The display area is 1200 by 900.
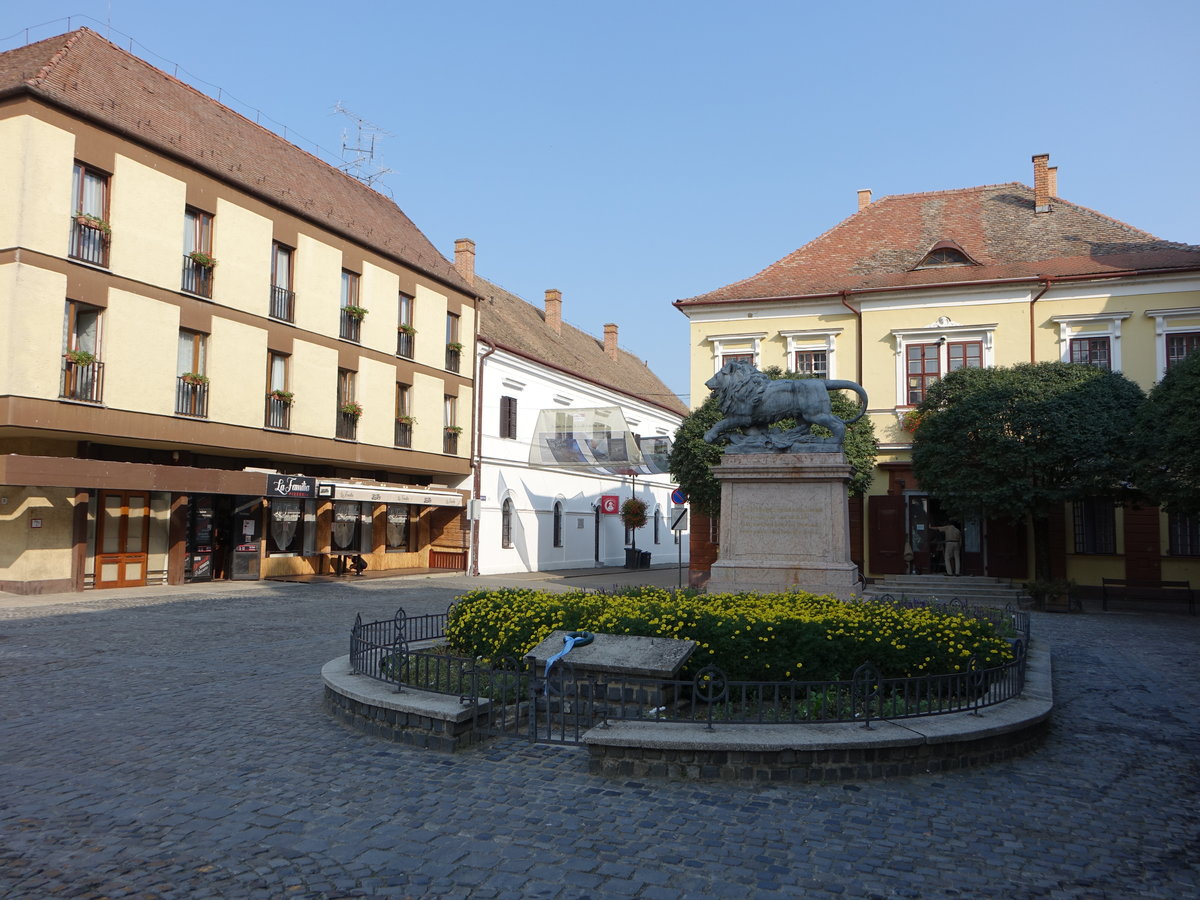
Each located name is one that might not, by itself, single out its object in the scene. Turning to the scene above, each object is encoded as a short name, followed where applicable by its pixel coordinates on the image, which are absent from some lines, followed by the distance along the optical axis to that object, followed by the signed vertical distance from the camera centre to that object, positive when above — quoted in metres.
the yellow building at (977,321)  25.83 +6.02
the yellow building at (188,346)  19.17 +4.23
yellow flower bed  8.21 -1.20
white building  34.75 +2.45
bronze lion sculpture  12.92 +1.55
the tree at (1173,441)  18.39 +1.55
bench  23.86 -2.09
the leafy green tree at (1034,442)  21.89 +1.78
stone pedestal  12.00 -0.22
